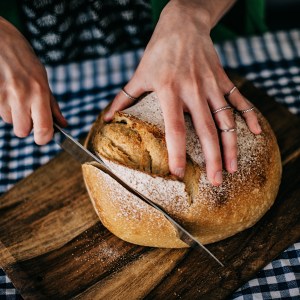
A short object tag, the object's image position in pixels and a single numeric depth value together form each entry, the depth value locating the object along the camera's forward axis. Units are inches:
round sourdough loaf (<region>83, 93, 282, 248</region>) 39.4
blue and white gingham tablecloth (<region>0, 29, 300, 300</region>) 55.2
